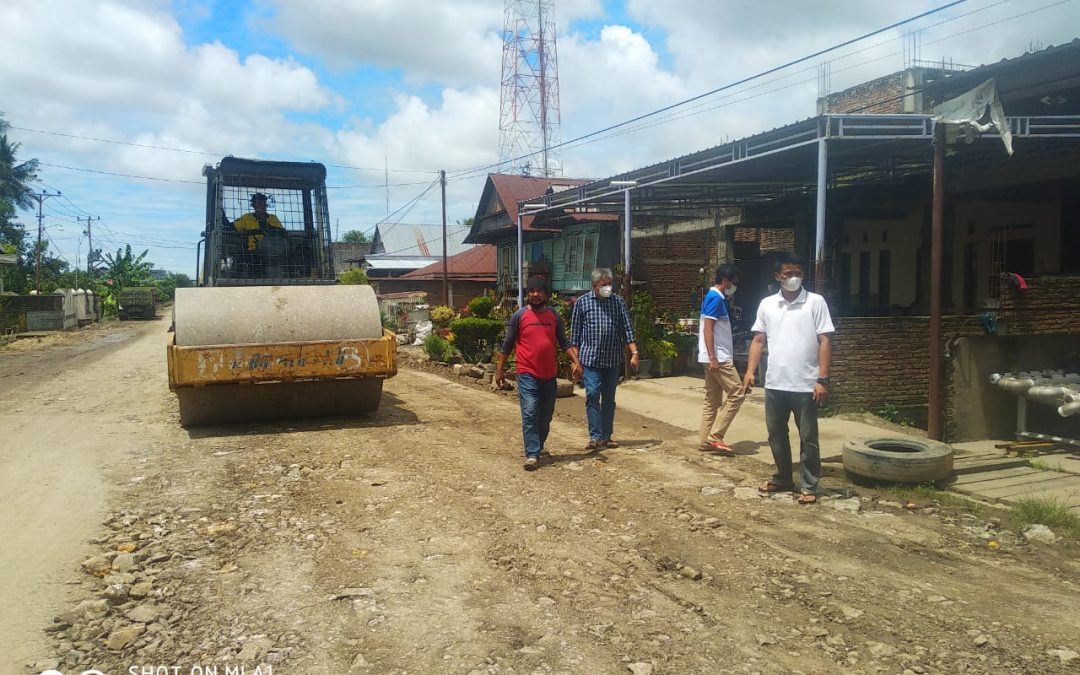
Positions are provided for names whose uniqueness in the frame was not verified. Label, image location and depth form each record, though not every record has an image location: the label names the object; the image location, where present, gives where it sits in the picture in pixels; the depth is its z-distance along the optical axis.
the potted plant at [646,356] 13.55
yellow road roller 7.60
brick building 9.32
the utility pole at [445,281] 27.73
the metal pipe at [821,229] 9.30
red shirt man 6.80
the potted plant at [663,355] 13.63
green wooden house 21.84
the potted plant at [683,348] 14.01
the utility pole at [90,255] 67.84
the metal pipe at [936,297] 7.66
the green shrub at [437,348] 16.59
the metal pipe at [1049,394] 8.11
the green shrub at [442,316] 19.79
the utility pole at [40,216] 42.06
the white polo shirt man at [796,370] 5.80
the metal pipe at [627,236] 13.33
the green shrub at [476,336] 15.05
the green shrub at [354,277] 26.23
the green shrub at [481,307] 15.90
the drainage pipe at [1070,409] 7.75
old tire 6.18
